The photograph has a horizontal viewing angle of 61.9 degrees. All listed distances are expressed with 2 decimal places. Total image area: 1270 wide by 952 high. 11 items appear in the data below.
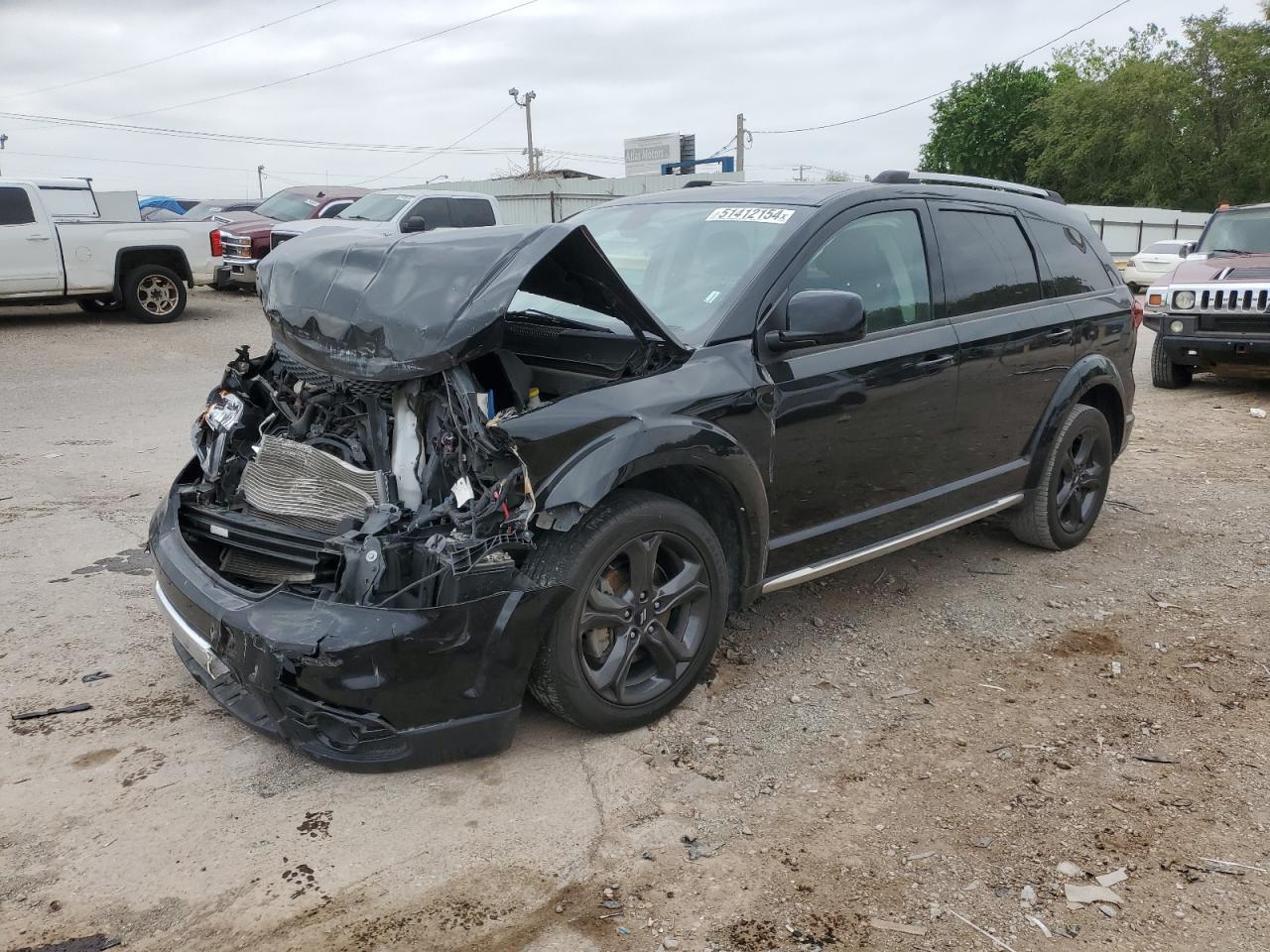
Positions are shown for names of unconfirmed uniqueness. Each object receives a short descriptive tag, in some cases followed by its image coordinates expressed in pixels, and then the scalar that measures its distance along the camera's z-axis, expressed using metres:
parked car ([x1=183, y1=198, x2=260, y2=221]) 21.27
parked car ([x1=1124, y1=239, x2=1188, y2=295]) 23.61
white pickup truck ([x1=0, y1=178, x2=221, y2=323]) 13.20
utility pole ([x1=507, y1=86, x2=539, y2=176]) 58.44
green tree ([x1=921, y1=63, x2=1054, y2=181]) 57.09
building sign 45.97
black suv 3.09
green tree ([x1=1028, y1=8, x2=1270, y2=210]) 44.75
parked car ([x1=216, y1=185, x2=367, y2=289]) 16.97
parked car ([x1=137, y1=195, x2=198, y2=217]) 26.91
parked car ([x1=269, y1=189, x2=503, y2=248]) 15.59
